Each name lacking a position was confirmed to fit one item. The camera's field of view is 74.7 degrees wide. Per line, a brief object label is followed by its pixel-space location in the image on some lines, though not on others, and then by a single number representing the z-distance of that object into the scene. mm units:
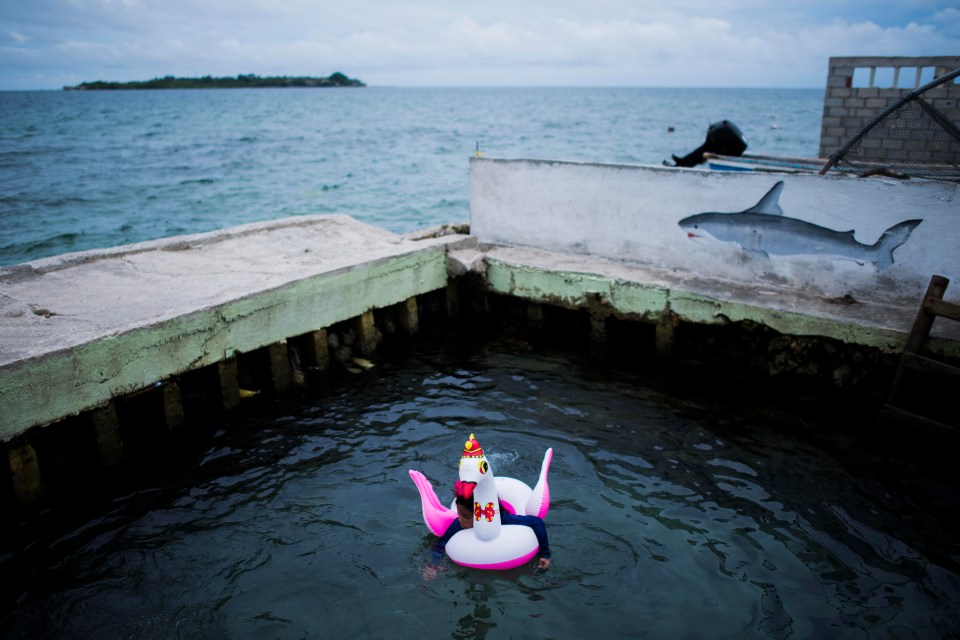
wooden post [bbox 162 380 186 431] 6953
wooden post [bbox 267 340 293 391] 7938
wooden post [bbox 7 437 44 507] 5711
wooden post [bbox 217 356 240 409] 7418
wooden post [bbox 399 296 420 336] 9735
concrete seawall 5984
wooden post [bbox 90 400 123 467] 6332
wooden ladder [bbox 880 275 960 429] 6238
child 5008
